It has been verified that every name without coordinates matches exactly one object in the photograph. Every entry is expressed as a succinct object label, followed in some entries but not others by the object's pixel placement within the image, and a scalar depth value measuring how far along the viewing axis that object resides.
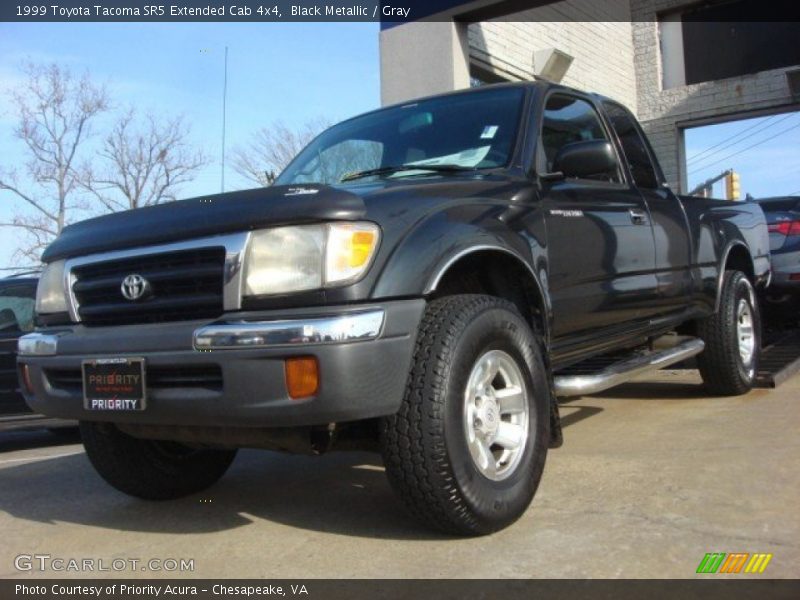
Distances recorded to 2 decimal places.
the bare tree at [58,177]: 24.59
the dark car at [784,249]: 7.45
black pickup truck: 2.71
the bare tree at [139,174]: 23.89
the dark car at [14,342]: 6.60
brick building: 11.48
